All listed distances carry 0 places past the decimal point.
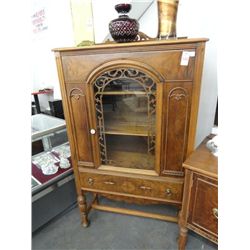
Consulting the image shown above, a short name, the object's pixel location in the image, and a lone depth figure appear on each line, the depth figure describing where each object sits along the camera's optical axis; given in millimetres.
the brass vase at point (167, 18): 892
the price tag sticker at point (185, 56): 797
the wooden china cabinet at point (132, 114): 848
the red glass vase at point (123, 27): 875
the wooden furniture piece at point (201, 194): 890
